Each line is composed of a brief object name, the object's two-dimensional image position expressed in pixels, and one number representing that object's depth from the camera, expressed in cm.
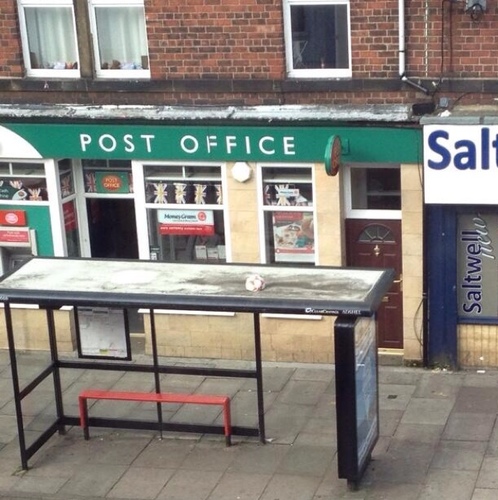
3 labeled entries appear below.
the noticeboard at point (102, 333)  1165
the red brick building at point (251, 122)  1295
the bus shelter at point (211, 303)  1035
